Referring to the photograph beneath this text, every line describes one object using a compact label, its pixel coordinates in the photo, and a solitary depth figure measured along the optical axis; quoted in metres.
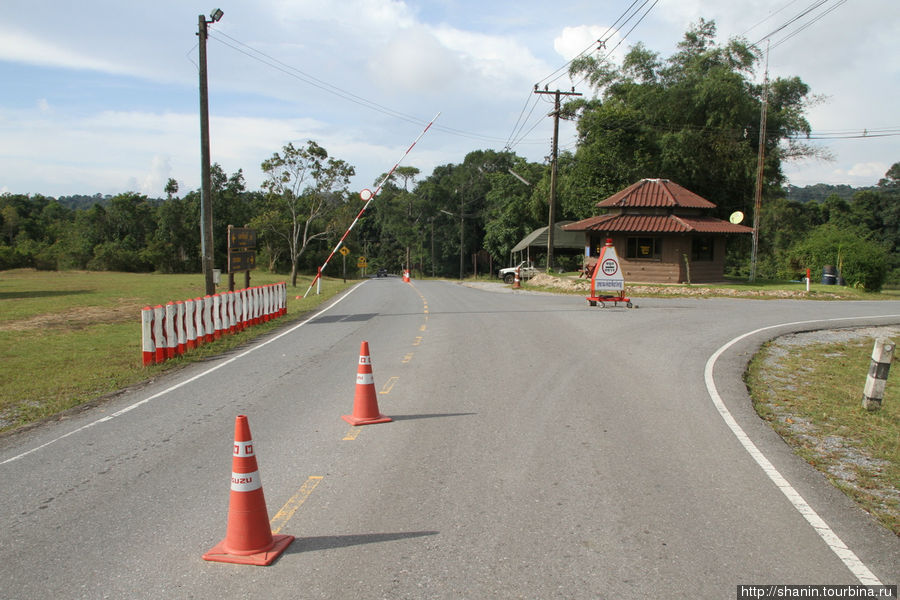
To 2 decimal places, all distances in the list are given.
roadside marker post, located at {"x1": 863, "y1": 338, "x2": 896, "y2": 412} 8.20
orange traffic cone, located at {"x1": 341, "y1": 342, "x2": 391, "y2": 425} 7.46
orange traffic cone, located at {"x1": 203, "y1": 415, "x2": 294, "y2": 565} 4.12
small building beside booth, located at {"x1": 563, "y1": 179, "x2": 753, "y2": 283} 35.12
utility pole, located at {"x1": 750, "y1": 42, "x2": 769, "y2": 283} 34.66
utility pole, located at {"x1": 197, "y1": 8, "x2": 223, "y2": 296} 17.97
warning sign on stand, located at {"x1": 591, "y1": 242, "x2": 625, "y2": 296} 21.53
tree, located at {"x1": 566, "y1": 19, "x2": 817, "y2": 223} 43.22
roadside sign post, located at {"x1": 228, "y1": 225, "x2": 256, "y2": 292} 20.55
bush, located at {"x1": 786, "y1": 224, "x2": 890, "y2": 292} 38.59
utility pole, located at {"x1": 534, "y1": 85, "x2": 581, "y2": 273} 36.22
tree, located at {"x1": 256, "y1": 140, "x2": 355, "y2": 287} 49.31
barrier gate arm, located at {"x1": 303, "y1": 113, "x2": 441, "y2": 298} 21.92
